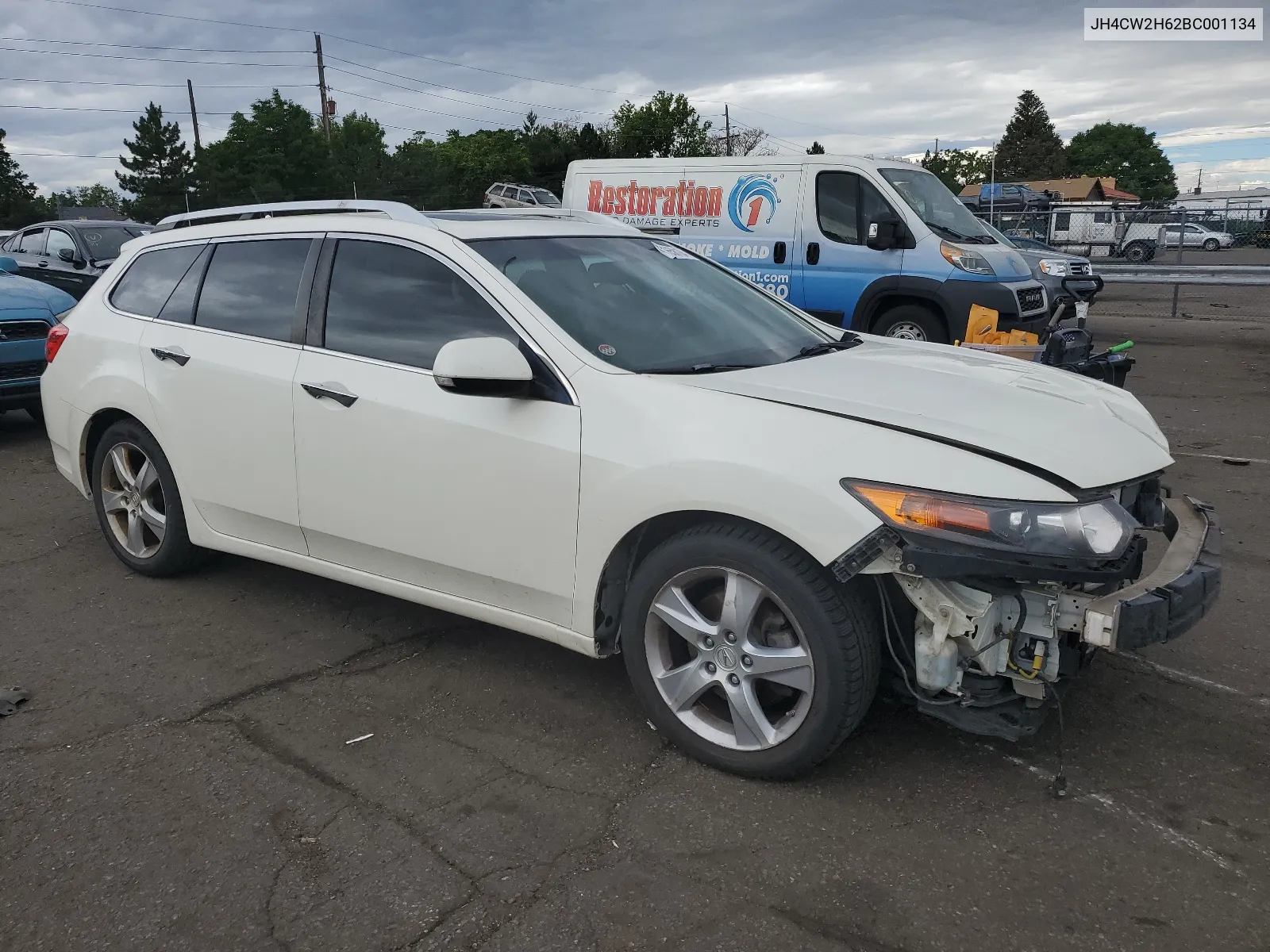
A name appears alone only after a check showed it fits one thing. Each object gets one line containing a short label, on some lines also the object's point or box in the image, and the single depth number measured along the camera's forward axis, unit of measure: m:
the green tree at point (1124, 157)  111.00
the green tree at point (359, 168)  67.50
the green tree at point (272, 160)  65.81
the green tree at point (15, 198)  75.56
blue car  8.39
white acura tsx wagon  2.79
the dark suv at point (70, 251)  12.66
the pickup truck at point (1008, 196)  29.22
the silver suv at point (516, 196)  34.29
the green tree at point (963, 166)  111.69
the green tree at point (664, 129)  67.25
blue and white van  9.99
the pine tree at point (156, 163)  82.06
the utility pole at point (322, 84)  59.03
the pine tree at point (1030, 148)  107.50
